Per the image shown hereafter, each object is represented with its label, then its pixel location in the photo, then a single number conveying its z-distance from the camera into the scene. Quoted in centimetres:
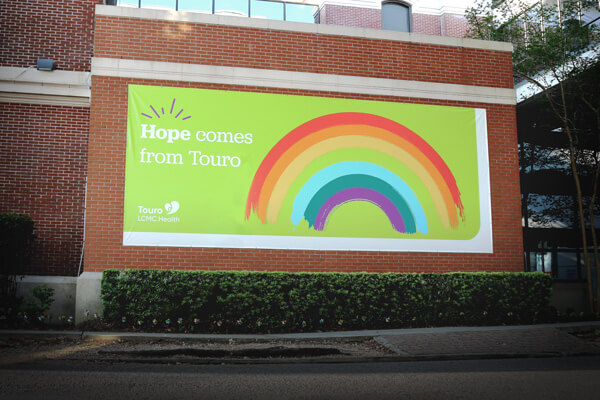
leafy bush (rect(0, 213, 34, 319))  1105
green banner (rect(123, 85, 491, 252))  1200
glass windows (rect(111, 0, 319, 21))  1854
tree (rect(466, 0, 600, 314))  1459
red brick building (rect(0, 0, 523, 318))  1195
